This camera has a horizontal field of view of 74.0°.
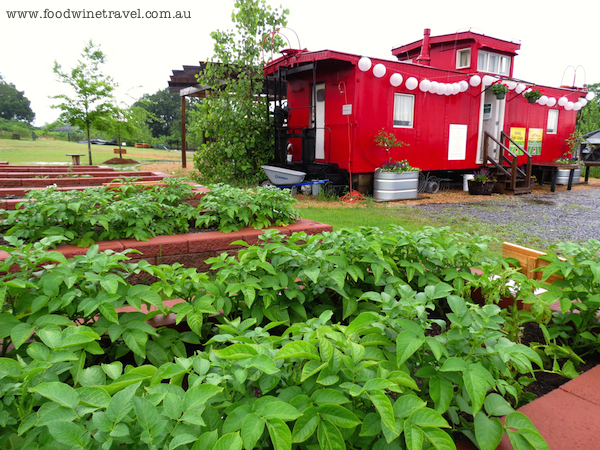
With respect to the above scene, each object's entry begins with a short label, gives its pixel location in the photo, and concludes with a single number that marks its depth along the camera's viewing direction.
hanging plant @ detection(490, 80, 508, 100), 10.89
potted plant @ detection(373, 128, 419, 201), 9.31
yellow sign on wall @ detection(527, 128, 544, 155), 13.19
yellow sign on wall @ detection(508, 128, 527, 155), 12.56
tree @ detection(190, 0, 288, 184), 10.18
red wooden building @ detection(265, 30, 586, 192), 9.32
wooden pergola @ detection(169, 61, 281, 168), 12.45
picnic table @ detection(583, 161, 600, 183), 14.19
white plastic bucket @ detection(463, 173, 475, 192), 11.77
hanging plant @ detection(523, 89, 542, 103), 11.45
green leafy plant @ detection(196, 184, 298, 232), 3.88
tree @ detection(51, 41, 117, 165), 14.12
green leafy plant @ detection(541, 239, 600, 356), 1.74
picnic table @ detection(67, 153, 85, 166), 11.05
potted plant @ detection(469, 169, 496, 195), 10.82
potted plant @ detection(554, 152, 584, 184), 13.33
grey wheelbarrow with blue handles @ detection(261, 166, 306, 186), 9.05
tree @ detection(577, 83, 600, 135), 22.89
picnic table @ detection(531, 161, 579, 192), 12.10
